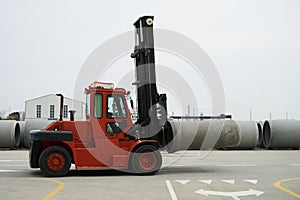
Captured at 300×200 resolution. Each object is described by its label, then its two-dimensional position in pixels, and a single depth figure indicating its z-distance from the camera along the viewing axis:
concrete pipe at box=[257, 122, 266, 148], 29.00
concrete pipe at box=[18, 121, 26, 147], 27.20
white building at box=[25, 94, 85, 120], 45.72
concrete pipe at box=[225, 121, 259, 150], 26.51
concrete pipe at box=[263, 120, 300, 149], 26.81
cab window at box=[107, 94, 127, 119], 12.82
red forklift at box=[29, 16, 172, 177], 12.54
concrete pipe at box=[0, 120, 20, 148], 26.00
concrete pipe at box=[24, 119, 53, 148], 26.14
